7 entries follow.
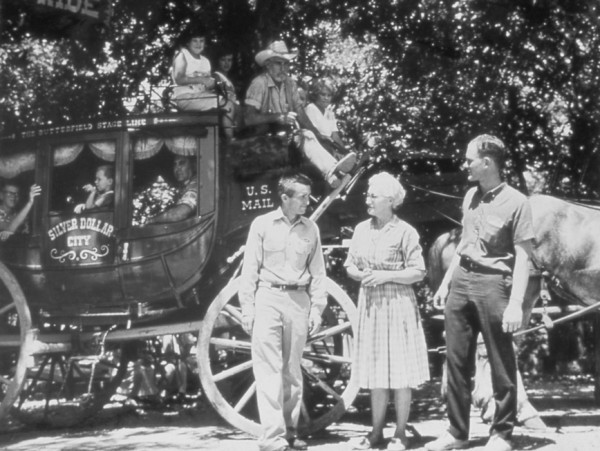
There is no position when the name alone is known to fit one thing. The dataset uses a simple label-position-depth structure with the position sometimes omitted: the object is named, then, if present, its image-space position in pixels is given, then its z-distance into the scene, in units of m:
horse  9.29
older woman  7.53
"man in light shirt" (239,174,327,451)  7.46
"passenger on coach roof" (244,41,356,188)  8.84
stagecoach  8.80
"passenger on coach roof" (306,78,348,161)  9.32
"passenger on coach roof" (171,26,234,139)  9.12
